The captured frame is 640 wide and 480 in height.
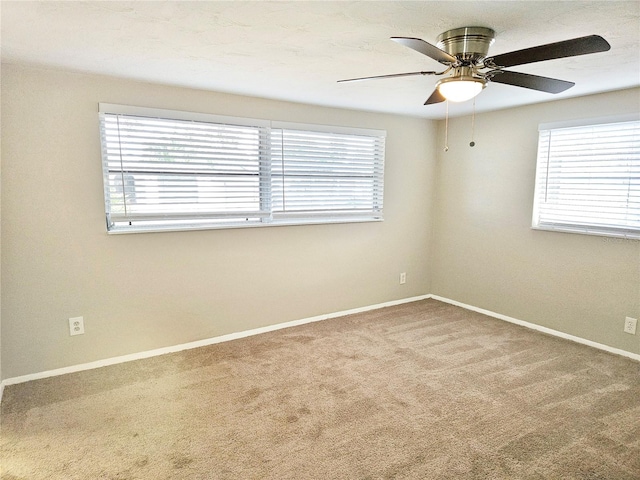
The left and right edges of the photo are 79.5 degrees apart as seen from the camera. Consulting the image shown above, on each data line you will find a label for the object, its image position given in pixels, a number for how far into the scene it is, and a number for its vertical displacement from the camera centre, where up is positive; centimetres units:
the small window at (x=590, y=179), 306 +8
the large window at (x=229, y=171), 290 +15
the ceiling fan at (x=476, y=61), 165 +57
